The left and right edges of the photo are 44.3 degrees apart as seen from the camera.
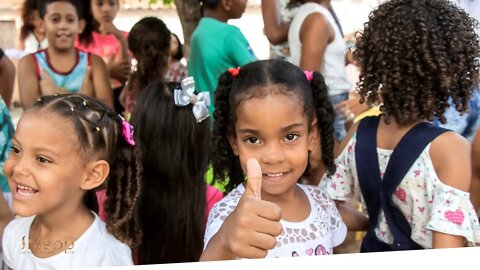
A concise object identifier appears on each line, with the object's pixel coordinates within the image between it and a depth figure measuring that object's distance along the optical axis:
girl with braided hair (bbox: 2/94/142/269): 1.63
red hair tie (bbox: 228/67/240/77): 1.88
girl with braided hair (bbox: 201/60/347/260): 1.69
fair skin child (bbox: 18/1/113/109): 3.22
